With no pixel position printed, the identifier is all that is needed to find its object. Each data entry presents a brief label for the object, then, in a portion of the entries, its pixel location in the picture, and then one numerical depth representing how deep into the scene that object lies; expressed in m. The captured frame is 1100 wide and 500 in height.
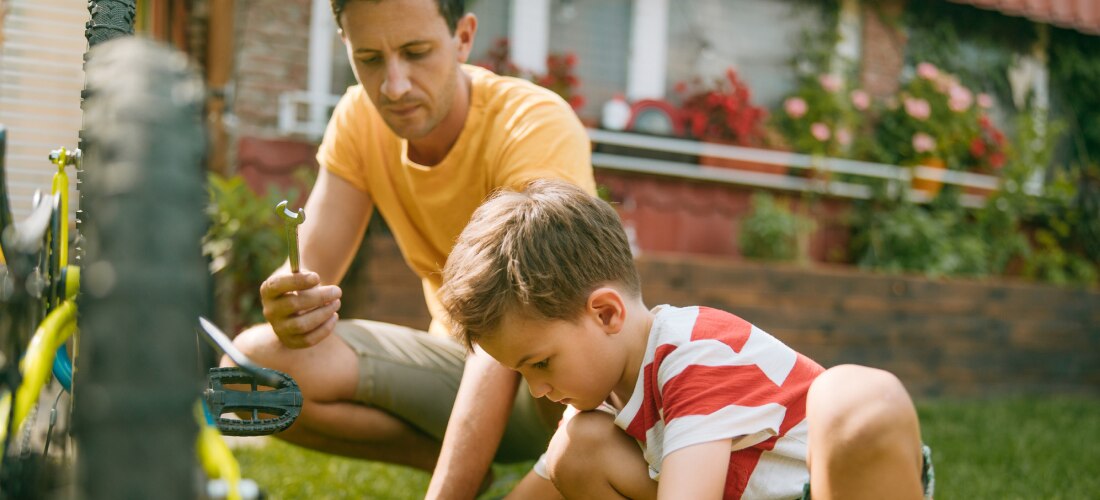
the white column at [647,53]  5.77
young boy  1.23
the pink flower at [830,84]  5.88
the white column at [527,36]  5.46
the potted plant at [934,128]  5.97
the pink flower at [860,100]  5.90
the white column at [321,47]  5.00
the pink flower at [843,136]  5.81
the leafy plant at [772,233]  5.15
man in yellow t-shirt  1.75
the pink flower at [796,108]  5.80
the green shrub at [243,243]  3.92
